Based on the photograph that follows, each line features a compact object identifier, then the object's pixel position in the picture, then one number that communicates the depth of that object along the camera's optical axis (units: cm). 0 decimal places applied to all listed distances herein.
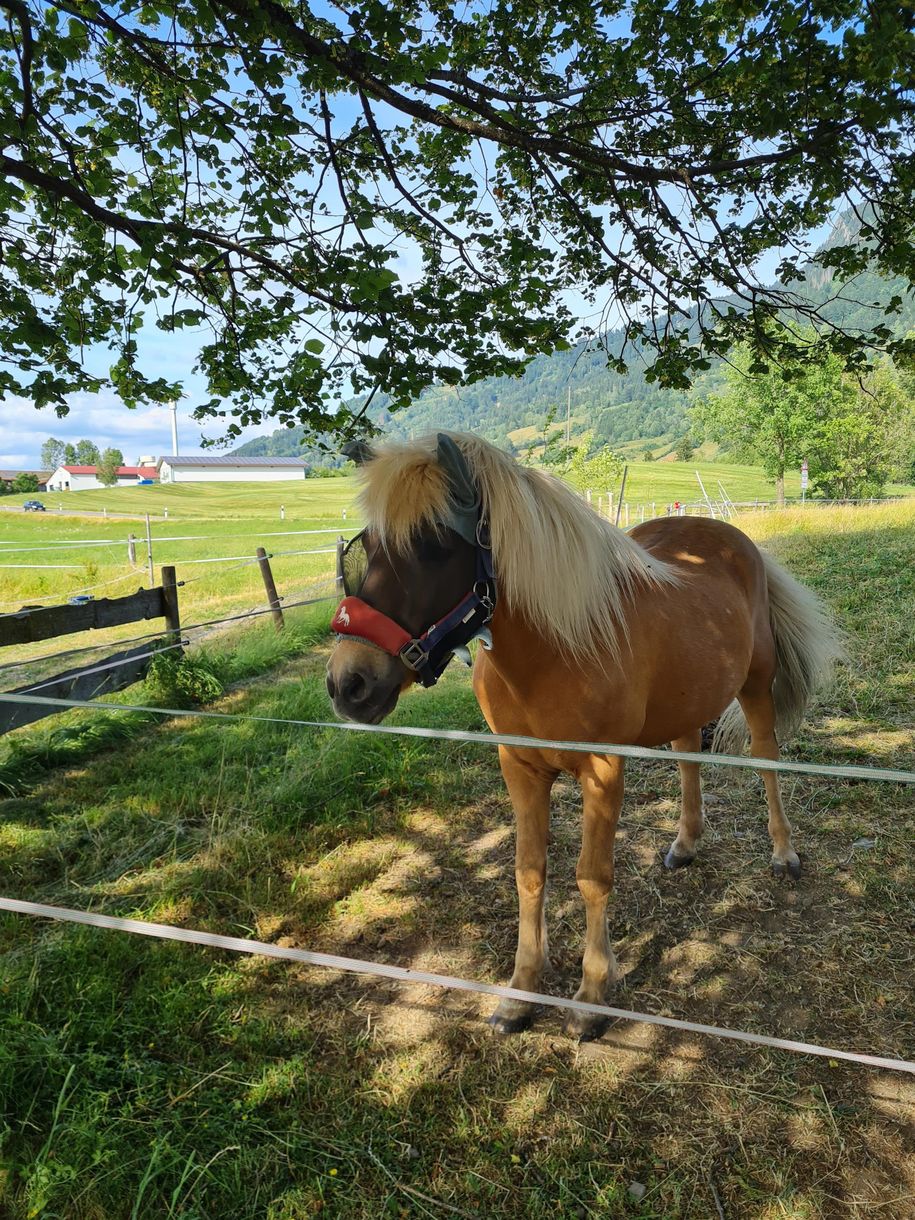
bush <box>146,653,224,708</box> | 643
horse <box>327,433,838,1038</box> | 188
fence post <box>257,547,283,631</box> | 926
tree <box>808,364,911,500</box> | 3425
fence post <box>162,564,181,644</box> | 706
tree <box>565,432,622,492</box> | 3121
